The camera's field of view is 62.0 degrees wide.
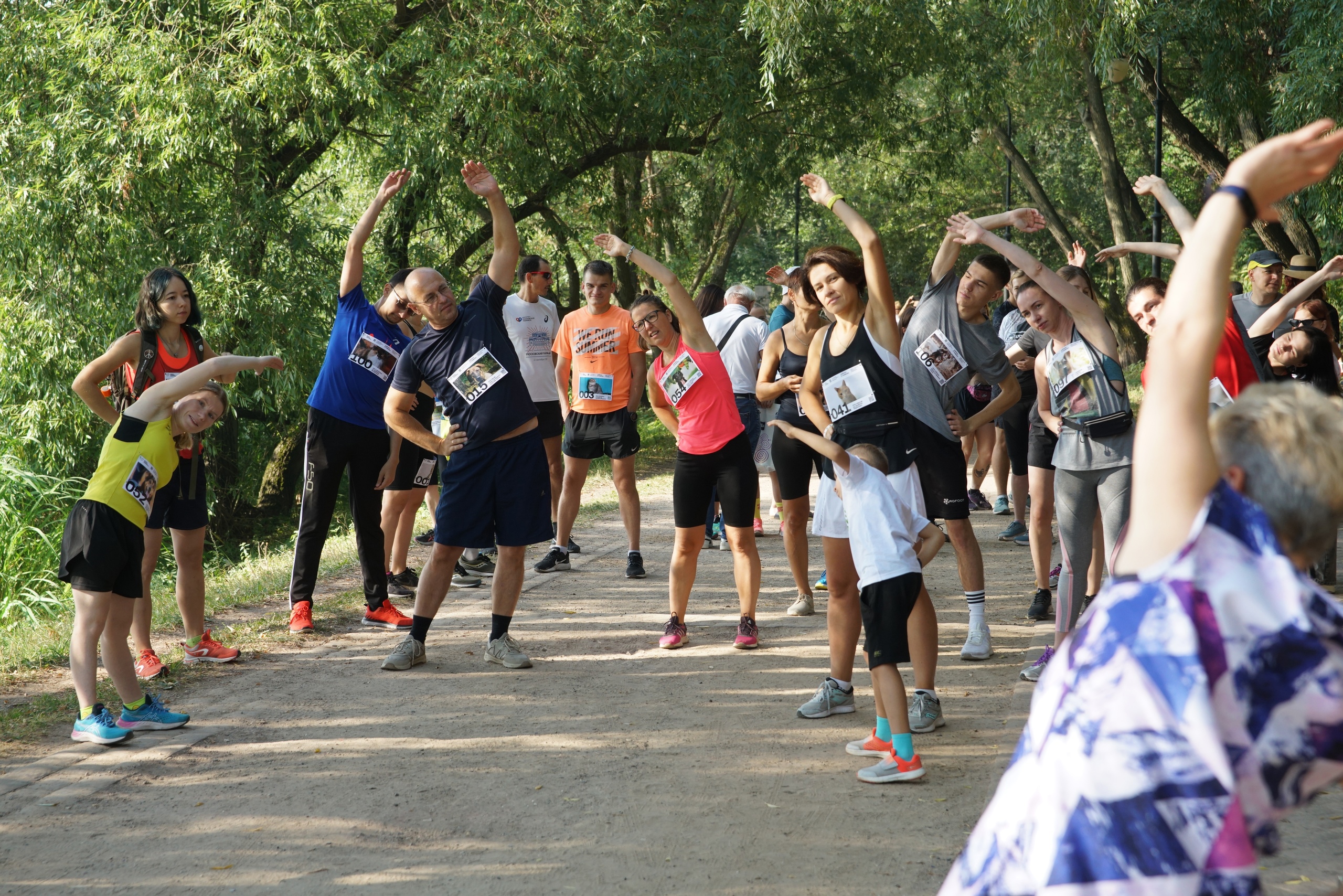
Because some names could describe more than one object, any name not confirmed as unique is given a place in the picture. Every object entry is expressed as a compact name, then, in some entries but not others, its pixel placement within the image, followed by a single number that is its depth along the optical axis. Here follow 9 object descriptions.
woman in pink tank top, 6.15
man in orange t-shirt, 8.13
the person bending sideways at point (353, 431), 6.68
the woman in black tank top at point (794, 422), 6.66
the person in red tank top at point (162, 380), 5.41
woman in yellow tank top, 4.61
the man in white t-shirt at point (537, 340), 8.98
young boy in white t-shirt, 4.23
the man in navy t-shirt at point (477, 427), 5.82
